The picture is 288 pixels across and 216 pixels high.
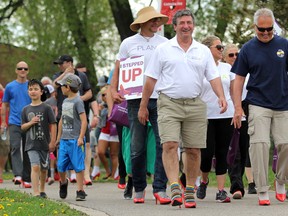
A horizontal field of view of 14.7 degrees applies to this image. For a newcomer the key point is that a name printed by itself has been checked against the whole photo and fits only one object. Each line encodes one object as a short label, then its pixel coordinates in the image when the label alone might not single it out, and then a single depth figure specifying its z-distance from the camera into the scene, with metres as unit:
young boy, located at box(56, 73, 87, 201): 13.64
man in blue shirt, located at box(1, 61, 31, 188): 18.17
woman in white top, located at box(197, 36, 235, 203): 13.02
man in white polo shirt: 11.67
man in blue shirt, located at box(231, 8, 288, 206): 11.77
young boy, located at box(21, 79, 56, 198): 13.90
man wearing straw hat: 12.44
